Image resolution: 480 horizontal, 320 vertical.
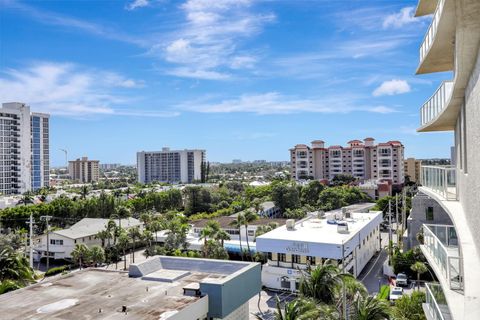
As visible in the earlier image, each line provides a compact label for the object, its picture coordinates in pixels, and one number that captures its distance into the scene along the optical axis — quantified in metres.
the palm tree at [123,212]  60.44
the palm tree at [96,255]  49.03
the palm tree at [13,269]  33.97
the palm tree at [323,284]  22.50
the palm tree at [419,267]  36.47
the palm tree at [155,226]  61.24
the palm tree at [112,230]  56.94
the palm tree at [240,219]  52.91
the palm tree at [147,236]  57.33
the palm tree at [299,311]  16.88
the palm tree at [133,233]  55.78
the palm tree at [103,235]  56.44
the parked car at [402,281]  40.78
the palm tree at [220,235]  49.12
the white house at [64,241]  56.78
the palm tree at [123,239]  54.76
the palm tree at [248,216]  53.45
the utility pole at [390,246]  47.10
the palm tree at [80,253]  48.69
